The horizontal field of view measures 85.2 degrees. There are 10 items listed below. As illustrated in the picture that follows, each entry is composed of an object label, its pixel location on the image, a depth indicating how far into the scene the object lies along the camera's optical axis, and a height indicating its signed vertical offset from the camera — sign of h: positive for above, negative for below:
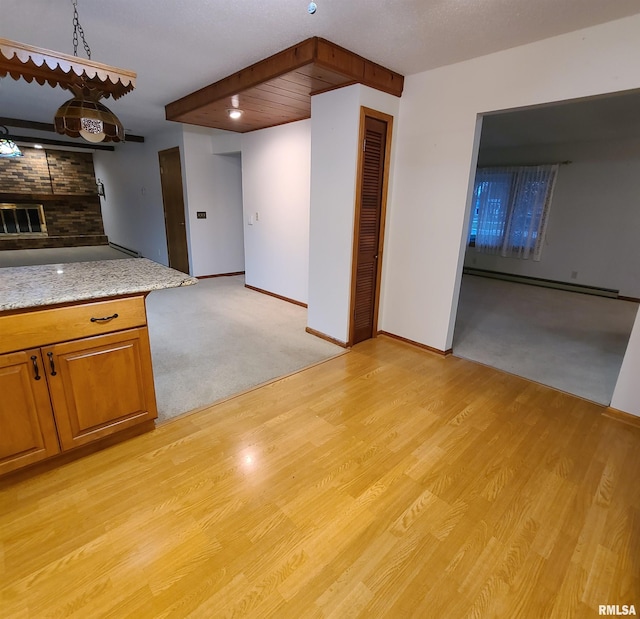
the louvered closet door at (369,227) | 3.13 -0.14
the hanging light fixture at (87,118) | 1.77 +0.42
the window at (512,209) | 6.24 +0.12
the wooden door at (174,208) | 5.77 -0.03
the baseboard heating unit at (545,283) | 5.71 -1.16
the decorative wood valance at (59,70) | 1.55 +0.63
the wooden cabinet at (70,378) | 1.59 -0.85
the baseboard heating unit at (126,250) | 7.88 -1.05
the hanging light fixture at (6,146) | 5.11 +0.79
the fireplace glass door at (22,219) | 8.20 -0.41
